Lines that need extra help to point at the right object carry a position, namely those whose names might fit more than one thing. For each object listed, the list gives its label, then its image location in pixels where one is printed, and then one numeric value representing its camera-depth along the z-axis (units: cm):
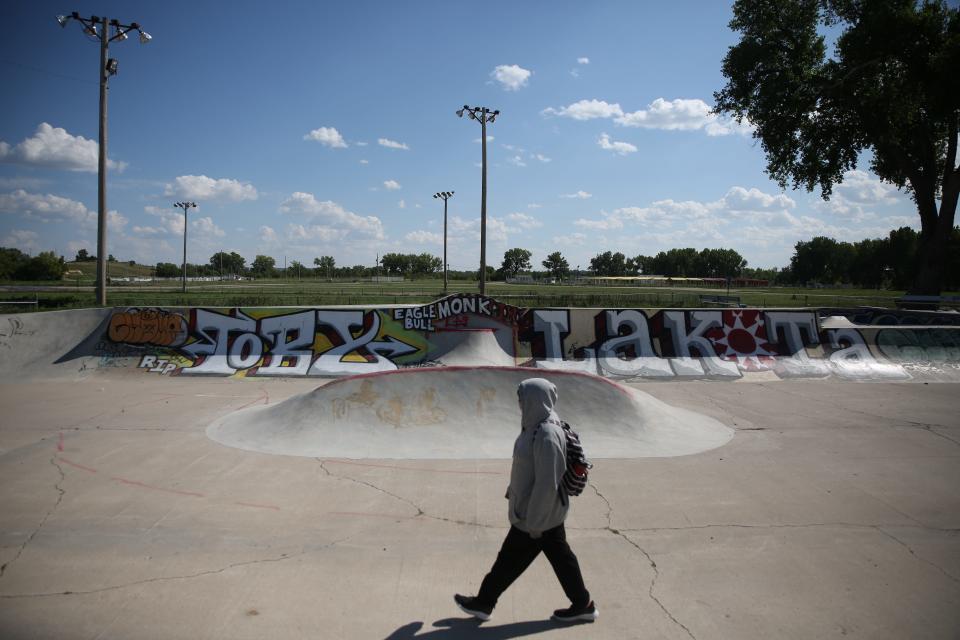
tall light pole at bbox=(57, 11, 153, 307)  1773
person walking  342
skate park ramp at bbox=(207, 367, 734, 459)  840
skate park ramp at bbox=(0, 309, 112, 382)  1477
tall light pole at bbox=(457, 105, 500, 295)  2783
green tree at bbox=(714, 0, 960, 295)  2800
